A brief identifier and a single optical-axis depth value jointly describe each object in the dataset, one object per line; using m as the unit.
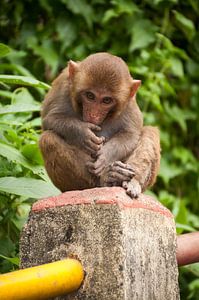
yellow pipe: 4.16
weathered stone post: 4.82
